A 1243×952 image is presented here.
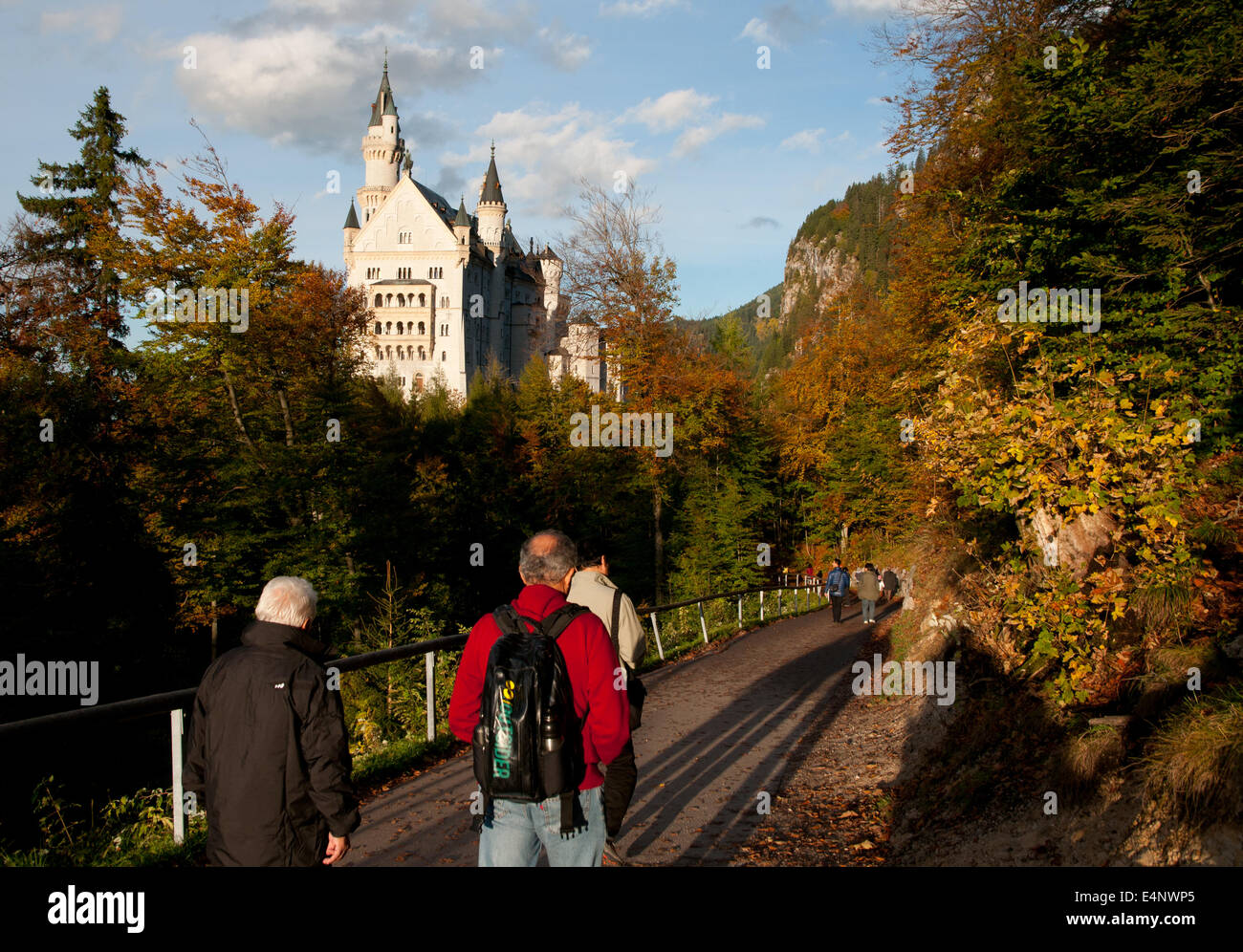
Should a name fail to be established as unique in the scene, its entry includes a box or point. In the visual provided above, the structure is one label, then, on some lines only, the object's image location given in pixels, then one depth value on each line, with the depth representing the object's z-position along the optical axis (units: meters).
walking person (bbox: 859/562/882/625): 23.80
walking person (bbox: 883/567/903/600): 27.55
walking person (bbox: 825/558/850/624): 24.84
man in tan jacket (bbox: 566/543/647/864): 5.27
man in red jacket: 3.69
